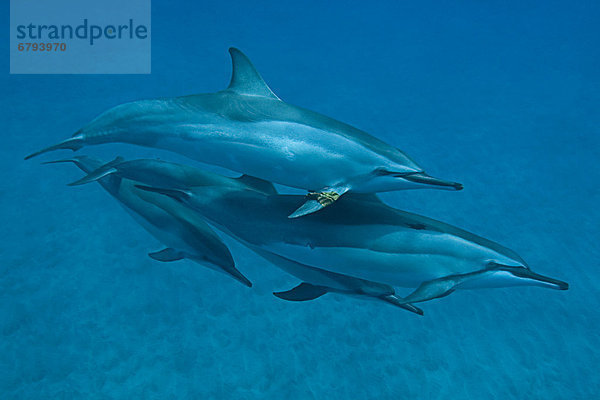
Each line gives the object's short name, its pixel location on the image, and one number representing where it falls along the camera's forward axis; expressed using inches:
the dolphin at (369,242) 102.0
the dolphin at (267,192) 112.8
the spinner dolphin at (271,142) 101.0
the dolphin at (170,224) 132.0
